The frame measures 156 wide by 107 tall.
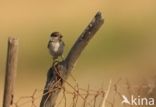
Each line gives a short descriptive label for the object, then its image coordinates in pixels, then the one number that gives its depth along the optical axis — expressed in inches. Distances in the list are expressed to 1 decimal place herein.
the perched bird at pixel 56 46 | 348.8
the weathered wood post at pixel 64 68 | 285.6
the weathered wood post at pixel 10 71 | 275.6
